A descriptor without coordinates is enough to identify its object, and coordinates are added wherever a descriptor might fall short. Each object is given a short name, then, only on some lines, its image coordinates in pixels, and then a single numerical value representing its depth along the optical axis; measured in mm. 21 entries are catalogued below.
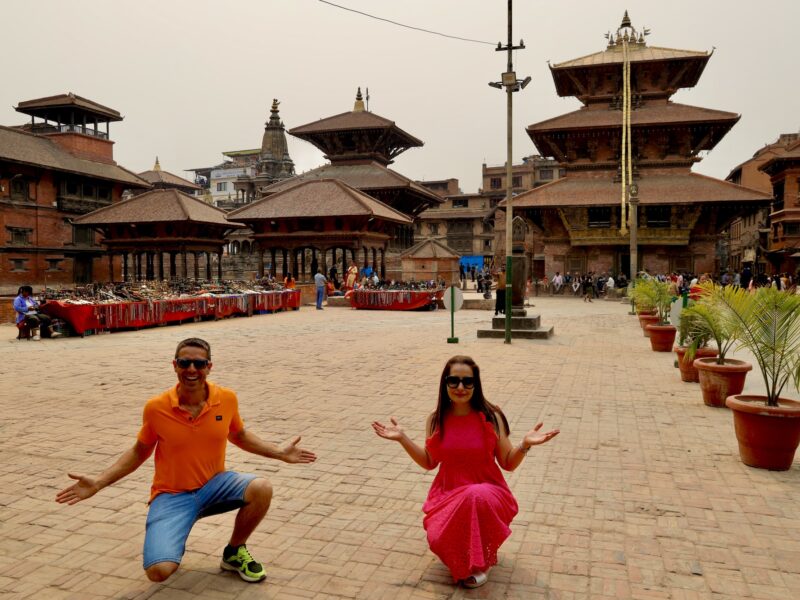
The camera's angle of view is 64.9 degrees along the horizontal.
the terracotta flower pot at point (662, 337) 13438
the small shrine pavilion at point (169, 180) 65100
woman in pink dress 3623
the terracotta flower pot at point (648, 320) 16992
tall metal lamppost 15148
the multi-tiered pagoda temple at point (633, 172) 35750
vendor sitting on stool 15859
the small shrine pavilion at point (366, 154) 44438
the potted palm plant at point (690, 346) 8211
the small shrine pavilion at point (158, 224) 34312
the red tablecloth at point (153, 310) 16375
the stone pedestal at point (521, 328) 16094
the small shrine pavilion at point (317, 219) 32250
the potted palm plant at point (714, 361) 7141
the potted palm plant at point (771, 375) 5625
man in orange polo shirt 3664
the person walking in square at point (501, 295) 18886
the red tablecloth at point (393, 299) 26172
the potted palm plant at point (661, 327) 13281
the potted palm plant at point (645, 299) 13727
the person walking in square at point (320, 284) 27156
